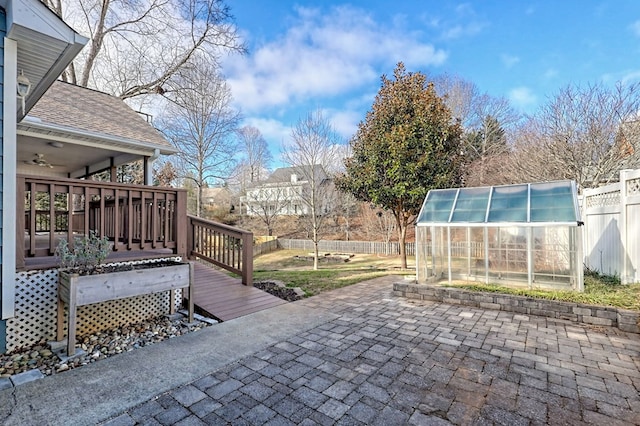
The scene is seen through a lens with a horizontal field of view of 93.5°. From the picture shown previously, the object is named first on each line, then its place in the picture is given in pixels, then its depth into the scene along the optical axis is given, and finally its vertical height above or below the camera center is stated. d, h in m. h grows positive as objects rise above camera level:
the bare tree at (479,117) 17.69 +6.31
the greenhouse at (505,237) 5.46 -0.43
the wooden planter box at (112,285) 3.40 -0.86
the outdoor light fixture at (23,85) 3.74 +1.68
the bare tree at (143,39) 13.16 +8.41
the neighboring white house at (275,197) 21.89 +1.57
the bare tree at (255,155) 24.20 +5.10
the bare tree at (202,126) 16.25 +5.21
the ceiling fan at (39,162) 7.54 +1.52
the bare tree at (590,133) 9.56 +2.73
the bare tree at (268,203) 23.58 +1.09
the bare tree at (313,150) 14.84 +3.38
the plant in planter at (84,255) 3.72 -0.47
